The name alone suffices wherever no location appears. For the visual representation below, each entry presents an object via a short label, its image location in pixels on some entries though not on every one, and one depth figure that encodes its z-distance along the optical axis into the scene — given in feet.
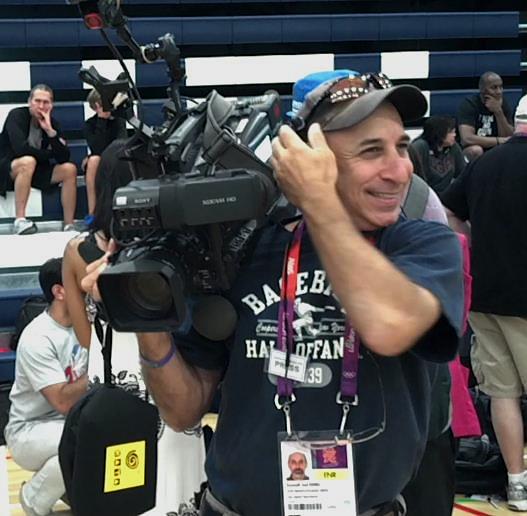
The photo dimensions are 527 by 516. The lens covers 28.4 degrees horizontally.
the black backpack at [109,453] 5.64
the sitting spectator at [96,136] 23.72
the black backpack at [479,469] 14.38
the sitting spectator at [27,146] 23.22
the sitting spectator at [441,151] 22.56
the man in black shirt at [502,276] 13.11
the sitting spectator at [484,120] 24.93
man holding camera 5.18
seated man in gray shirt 12.85
